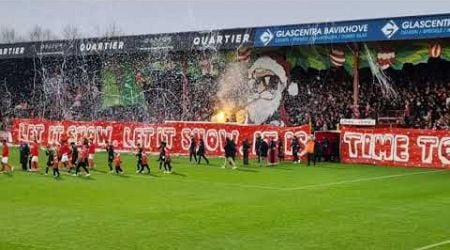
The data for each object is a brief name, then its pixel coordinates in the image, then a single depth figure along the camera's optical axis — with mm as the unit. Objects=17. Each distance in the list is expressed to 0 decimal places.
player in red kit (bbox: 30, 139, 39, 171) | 31125
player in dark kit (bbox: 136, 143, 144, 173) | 29841
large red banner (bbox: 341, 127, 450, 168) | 32125
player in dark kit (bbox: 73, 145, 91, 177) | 28406
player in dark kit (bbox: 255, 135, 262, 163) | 35328
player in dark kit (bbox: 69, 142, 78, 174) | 29938
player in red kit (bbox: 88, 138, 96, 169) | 31684
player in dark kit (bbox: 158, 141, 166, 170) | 30131
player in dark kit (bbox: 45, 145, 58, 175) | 29303
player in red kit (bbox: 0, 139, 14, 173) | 29922
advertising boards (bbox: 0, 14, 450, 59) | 36906
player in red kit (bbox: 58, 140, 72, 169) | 29656
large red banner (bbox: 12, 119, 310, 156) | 37375
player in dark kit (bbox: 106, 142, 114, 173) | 30844
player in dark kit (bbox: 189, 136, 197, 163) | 35688
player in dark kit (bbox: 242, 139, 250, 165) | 34281
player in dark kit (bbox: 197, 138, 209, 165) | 35062
